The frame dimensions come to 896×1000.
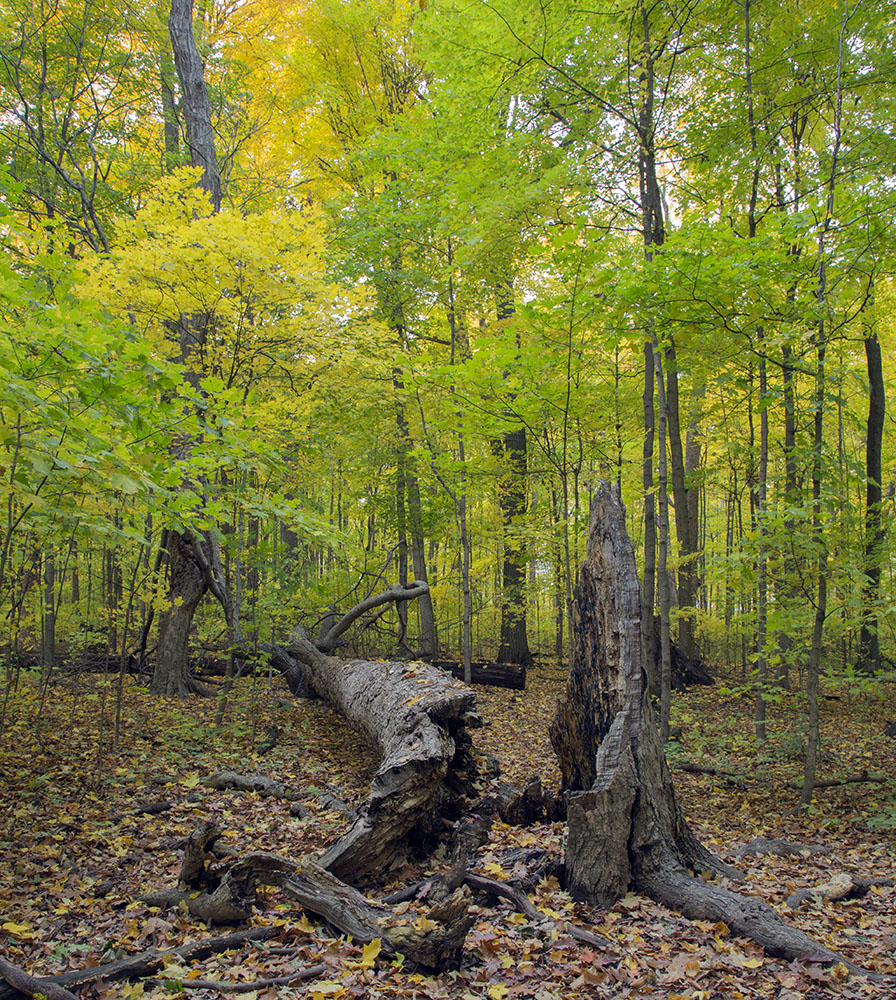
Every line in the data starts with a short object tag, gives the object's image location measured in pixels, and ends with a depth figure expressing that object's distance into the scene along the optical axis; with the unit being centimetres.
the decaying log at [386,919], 247
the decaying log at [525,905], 272
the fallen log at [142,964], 218
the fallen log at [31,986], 212
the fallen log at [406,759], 330
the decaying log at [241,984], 225
